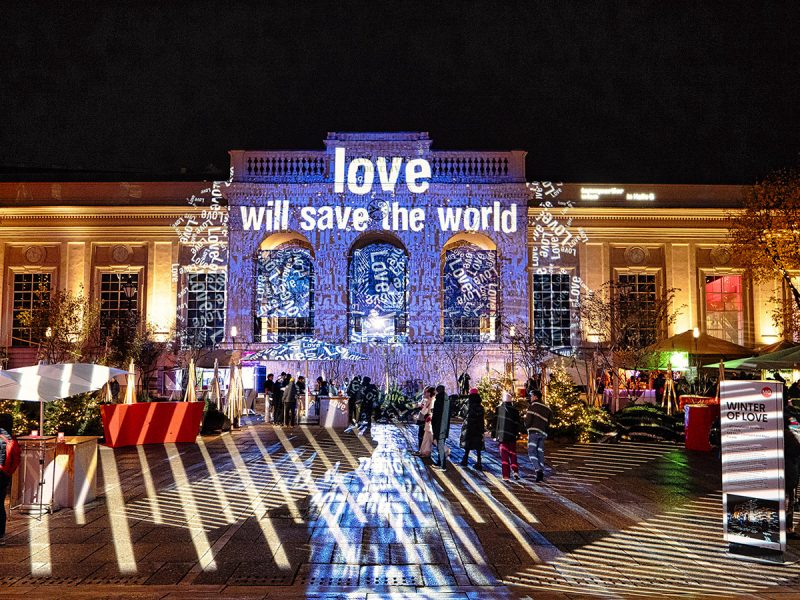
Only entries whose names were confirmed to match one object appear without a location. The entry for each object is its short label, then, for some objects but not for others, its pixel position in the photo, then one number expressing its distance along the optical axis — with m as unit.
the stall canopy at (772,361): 14.10
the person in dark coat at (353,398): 21.22
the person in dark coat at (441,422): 12.45
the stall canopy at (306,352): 21.55
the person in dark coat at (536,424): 11.25
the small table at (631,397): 22.25
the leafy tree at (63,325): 26.48
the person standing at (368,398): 19.68
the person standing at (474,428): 12.49
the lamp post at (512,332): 27.75
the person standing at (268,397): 22.20
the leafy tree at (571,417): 16.70
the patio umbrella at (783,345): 16.65
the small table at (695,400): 17.01
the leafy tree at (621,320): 26.05
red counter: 14.85
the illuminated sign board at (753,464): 6.97
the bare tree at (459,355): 27.38
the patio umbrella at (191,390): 17.73
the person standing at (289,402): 20.75
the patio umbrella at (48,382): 8.94
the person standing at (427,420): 13.57
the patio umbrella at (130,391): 15.66
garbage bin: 15.45
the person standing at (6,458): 7.56
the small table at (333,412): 20.73
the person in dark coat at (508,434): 11.39
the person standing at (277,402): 21.50
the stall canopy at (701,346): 18.86
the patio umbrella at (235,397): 19.72
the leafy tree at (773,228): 22.80
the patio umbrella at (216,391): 19.75
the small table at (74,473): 9.00
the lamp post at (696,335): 19.23
